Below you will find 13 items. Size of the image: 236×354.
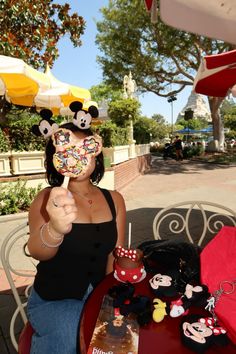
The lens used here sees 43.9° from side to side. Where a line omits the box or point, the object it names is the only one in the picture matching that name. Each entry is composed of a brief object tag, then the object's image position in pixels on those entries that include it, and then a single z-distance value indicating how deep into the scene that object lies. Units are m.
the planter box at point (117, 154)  10.06
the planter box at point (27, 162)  7.26
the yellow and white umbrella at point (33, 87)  4.86
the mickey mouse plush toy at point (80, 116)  1.57
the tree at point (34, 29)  6.97
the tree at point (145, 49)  17.70
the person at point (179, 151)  19.56
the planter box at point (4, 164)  7.04
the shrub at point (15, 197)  6.27
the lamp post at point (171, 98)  22.91
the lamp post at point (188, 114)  23.92
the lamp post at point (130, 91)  14.04
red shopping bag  1.25
